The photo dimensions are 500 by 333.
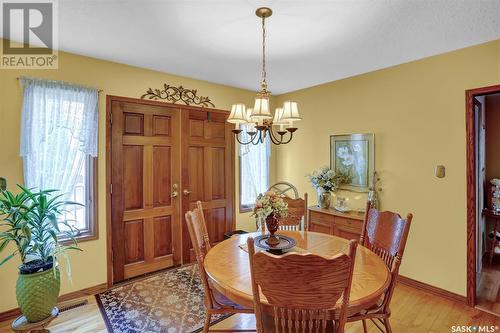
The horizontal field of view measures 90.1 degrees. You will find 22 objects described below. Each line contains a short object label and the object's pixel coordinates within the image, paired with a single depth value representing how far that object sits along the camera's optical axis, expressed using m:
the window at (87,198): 2.75
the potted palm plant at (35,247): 1.99
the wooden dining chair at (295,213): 2.73
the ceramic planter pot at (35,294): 1.98
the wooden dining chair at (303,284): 1.05
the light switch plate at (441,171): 2.63
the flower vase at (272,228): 1.92
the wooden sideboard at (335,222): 3.02
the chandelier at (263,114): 1.88
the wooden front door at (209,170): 3.47
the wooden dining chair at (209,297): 1.69
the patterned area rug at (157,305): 2.20
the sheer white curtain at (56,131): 2.38
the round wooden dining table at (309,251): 1.31
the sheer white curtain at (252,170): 4.10
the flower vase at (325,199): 3.50
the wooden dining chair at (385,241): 1.57
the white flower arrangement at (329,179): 3.45
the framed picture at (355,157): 3.24
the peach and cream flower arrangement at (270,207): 1.86
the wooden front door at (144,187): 2.96
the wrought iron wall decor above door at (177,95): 3.20
